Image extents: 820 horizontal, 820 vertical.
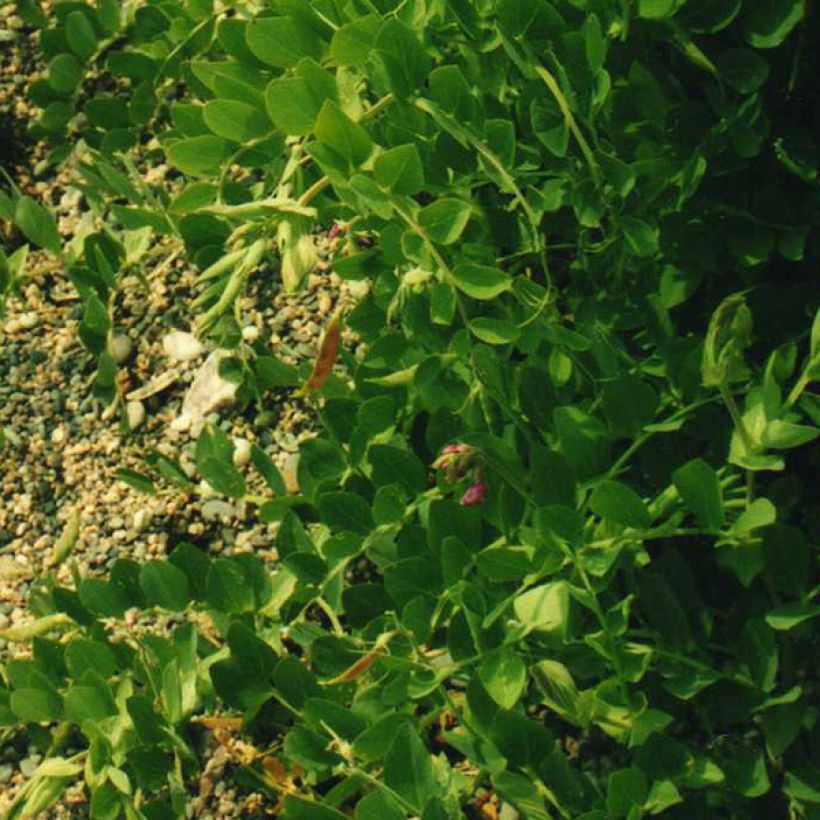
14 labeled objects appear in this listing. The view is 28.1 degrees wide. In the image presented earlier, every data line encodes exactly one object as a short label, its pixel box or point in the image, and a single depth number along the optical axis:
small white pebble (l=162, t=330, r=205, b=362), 2.10
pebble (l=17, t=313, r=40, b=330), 2.17
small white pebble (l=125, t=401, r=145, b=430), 2.08
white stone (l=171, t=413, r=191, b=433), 2.06
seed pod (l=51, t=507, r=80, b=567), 1.92
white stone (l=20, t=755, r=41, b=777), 1.87
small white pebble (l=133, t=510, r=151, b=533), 1.99
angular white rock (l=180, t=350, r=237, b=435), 2.04
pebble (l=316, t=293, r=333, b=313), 2.07
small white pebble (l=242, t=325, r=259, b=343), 2.05
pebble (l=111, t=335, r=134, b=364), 2.12
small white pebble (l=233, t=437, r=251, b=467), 2.00
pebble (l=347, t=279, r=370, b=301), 2.03
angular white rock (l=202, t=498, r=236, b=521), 1.98
